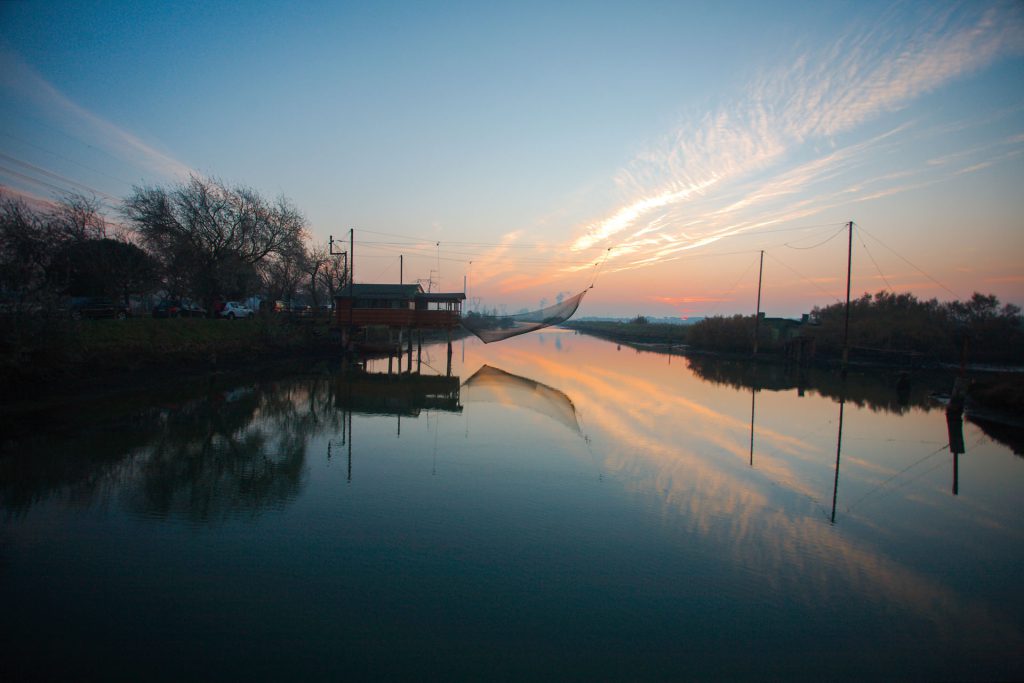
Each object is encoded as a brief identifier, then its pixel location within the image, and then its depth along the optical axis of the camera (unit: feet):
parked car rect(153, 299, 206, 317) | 82.17
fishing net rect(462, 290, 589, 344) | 84.17
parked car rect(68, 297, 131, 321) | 64.23
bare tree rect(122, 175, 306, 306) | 82.58
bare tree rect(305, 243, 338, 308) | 125.66
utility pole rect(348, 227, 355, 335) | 91.00
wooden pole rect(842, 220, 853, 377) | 83.92
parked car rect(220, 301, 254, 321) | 93.50
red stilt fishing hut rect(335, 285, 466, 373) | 93.66
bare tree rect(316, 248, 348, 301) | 152.25
